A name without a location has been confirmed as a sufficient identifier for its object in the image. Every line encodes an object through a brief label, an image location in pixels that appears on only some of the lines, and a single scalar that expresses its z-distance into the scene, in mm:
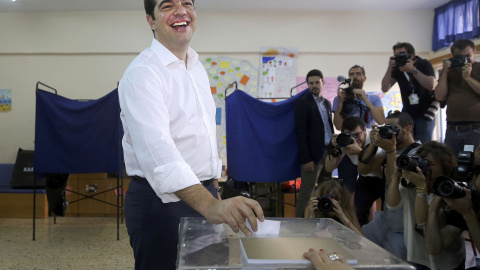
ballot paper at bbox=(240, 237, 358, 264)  666
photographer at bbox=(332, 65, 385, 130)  3375
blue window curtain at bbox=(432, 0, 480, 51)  4614
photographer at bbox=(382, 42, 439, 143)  3068
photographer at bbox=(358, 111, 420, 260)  2156
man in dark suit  3516
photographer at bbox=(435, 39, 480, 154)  2820
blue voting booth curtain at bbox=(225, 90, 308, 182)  3570
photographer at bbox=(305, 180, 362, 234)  2170
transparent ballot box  659
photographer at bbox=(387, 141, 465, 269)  1782
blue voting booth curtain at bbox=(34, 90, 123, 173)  3824
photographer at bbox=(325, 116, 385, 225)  2809
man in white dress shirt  999
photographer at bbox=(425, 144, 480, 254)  1571
